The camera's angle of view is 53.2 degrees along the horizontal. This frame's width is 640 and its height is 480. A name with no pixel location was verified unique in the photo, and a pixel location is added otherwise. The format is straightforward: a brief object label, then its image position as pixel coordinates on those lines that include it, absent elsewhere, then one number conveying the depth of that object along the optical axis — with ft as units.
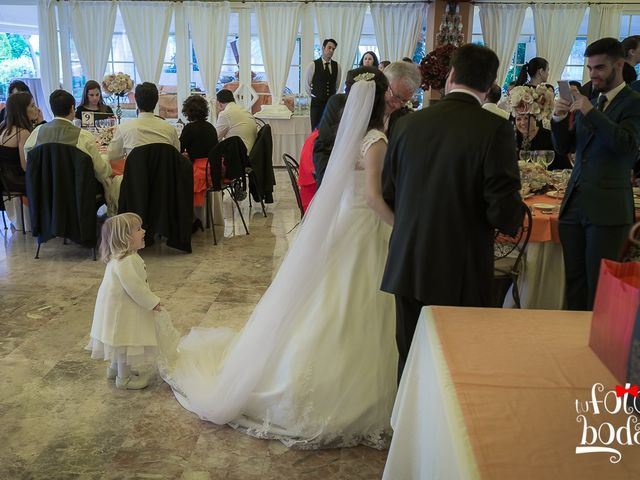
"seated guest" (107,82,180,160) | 15.71
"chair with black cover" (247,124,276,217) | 20.57
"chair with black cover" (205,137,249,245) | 17.94
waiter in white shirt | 29.66
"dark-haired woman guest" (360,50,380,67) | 27.78
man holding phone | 8.56
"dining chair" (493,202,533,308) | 10.66
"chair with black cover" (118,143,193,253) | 15.83
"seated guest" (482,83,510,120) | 15.66
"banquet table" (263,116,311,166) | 32.89
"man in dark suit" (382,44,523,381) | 6.49
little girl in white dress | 9.06
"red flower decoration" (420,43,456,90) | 15.75
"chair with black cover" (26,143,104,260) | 15.72
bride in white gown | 8.05
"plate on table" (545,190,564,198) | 12.13
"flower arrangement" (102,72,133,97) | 22.06
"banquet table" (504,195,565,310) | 10.73
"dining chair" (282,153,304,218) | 15.48
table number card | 21.28
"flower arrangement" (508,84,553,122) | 12.01
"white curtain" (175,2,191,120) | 33.86
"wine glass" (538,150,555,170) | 12.94
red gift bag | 4.30
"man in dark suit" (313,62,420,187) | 8.83
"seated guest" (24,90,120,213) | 15.66
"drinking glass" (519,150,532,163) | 13.14
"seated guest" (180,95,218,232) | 18.35
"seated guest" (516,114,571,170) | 15.85
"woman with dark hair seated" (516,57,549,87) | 19.54
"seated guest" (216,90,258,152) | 21.04
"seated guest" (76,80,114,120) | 22.35
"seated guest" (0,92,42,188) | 17.56
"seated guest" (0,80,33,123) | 21.65
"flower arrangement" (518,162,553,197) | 12.30
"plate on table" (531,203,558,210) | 11.00
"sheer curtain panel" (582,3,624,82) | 33.91
